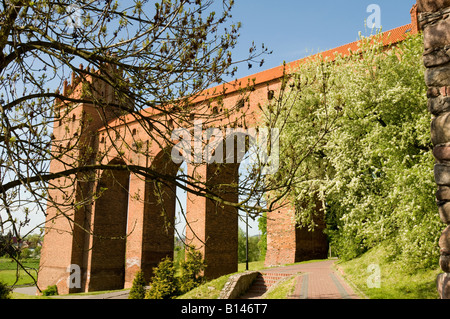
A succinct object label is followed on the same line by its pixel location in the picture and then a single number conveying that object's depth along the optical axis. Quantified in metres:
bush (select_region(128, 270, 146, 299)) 16.06
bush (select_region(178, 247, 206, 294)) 15.33
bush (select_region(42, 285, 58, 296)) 21.59
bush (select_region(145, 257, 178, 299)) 14.67
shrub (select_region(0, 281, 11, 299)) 12.64
